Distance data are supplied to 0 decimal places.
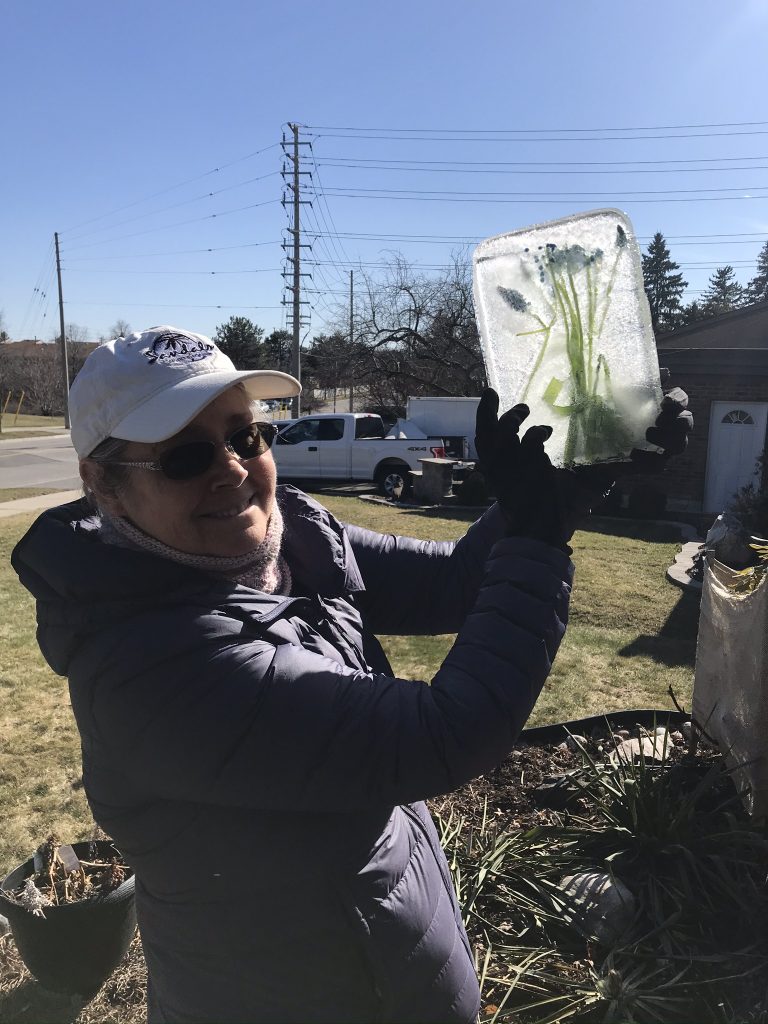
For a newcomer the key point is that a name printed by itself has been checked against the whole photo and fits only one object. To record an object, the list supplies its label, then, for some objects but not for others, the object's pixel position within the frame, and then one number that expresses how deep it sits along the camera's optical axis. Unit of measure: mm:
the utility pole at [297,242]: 30014
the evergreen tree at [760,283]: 69250
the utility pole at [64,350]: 36300
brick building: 13148
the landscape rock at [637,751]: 3115
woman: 1031
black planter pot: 2332
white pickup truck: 15758
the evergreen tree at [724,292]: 69744
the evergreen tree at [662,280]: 62688
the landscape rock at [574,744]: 3597
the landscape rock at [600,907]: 2406
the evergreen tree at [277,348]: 50753
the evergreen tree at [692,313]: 54625
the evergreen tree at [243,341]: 48281
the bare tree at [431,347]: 27062
